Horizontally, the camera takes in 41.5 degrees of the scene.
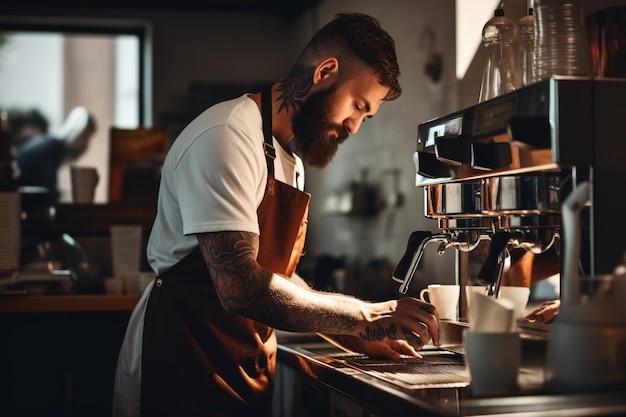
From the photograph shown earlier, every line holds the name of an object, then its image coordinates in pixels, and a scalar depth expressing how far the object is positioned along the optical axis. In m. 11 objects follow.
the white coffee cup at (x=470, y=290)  1.78
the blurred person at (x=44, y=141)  5.27
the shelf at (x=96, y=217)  3.08
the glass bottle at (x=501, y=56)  1.66
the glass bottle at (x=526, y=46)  1.59
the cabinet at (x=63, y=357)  2.72
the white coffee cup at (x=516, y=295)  1.61
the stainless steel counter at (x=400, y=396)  1.14
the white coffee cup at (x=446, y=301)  1.76
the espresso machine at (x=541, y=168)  1.29
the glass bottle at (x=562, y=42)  1.36
